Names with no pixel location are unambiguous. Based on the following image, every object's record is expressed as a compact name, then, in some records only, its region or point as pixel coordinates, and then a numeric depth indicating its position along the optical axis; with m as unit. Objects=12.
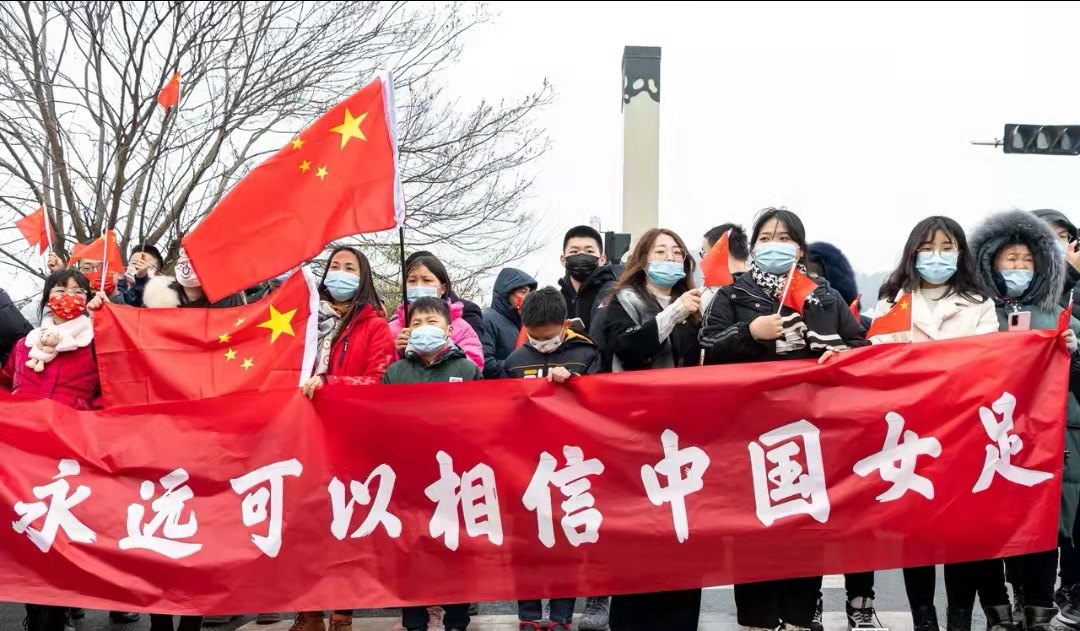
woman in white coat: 4.44
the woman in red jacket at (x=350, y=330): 5.01
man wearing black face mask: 6.06
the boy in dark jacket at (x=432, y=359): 4.79
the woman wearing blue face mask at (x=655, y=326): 4.24
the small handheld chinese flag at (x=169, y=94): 5.86
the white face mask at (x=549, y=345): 4.77
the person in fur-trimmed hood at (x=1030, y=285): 4.54
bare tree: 10.91
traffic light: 12.02
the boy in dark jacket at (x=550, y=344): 4.74
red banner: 4.17
